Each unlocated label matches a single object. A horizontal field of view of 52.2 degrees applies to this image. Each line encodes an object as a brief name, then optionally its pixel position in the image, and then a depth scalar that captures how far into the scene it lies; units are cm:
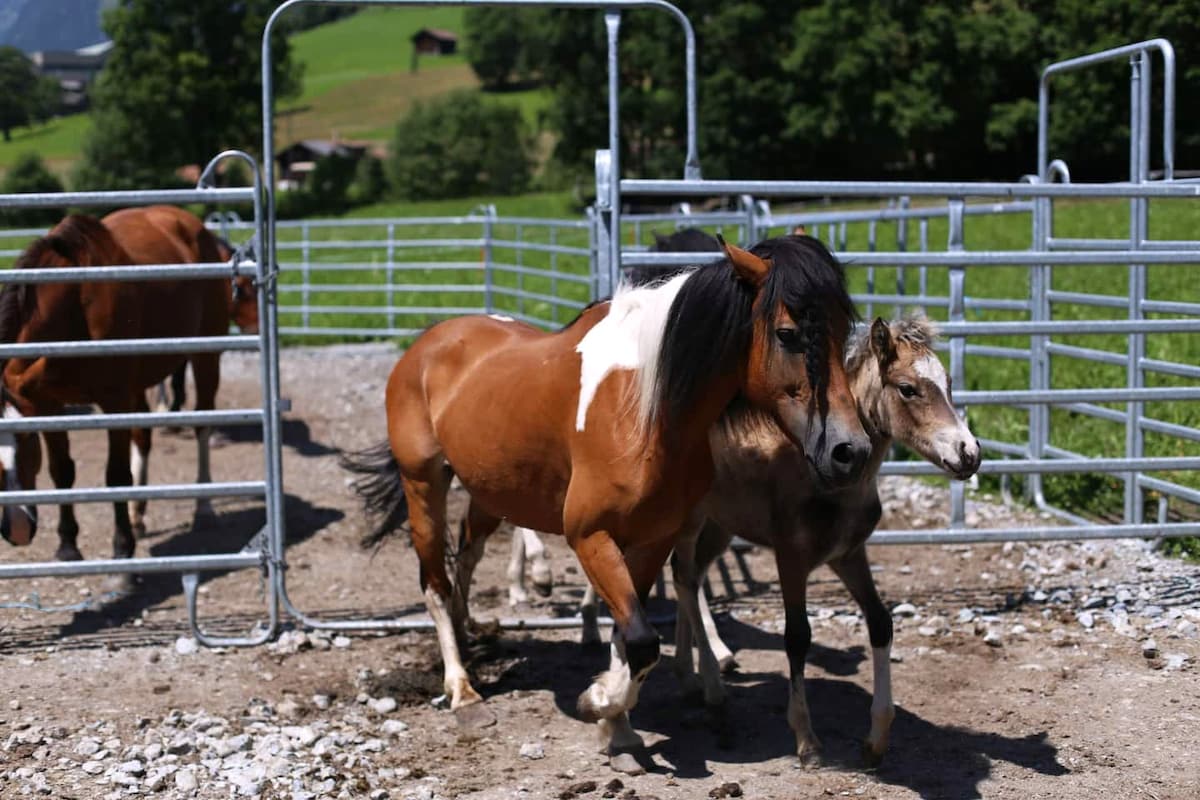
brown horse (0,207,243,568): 628
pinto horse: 378
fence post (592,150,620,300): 564
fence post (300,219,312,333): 1628
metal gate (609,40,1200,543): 572
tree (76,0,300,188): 4456
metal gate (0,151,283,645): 568
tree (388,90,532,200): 5225
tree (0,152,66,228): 4159
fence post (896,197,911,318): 861
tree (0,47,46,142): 2392
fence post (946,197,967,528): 611
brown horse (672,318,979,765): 427
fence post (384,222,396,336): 1581
